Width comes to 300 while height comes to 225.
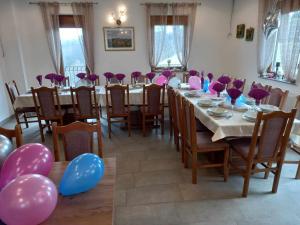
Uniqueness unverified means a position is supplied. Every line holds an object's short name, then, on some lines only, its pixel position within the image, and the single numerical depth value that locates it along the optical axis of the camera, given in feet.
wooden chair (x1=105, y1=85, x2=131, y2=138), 11.01
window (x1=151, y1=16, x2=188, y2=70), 17.21
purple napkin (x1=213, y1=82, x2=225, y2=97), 9.90
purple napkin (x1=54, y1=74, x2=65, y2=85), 12.69
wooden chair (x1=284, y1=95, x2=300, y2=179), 7.14
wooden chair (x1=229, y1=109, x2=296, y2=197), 6.14
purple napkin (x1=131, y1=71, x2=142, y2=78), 13.55
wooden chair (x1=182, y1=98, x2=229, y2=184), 7.28
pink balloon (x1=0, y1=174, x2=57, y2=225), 2.85
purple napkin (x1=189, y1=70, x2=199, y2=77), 13.90
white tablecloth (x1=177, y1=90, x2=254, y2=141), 6.82
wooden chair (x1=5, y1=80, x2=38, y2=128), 12.03
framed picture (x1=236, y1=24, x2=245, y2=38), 16.16
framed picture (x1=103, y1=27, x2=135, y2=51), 17.06
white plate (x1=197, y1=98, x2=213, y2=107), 9.09
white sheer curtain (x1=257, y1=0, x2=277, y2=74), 13.30
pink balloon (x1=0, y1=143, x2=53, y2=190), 3.55
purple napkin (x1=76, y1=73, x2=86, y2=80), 13.39
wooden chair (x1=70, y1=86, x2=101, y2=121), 10.85
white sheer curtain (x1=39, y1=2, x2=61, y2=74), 15.71
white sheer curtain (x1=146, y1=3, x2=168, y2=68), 16.71
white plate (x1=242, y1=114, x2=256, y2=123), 7.10
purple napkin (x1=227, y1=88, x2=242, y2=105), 8.18
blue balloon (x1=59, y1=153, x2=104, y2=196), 3.72
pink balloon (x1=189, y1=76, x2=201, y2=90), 12.39
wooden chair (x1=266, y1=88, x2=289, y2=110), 9.05
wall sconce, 16.66
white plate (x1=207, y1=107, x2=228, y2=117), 7.66
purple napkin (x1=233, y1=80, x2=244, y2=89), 9.17
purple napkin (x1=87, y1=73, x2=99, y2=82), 12.64
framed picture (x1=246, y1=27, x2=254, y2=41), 15.07
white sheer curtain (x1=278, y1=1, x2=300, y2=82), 11.53
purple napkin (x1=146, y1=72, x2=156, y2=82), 13.18
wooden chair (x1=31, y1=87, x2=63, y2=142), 10.61
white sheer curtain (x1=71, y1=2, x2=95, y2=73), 15.99
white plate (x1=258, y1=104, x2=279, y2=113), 8.05
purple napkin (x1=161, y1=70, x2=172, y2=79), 13.26
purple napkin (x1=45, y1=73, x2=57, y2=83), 12.79
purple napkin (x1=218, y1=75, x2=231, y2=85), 10.24
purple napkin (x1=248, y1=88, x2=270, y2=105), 7.72
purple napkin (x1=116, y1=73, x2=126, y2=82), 13.14
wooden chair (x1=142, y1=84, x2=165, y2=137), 11.15
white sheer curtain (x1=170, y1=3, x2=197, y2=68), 16.89
